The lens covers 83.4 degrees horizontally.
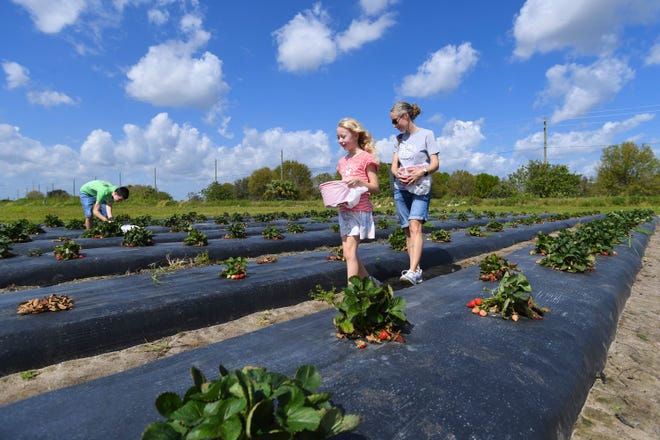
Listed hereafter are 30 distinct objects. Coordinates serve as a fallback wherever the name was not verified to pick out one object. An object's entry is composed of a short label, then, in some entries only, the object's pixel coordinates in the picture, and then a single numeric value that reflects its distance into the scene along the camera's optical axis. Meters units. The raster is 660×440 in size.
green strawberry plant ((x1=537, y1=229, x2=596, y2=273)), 4.66
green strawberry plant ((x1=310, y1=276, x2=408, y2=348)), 2.35
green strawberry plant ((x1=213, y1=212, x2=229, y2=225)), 13.38
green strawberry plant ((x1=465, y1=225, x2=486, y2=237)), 9.27
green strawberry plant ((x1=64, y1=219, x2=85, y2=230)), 10.94
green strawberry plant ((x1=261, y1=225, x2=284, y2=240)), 8.53
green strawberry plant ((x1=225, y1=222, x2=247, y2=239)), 8.66
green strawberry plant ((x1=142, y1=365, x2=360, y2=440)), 1.12
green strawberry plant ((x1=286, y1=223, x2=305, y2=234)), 10.23
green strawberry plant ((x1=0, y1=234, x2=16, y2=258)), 5.96
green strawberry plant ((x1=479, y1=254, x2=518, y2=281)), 4.14
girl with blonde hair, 3.60
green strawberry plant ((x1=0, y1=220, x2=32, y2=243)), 7.42
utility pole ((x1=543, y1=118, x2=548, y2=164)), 50.29
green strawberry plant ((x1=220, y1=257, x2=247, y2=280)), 4.46
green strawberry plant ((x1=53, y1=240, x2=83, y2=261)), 5.57
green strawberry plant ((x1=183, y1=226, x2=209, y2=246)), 7.16
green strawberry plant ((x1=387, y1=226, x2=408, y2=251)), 6.78
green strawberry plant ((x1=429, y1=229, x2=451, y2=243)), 8.05
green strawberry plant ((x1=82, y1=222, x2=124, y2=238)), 8.30
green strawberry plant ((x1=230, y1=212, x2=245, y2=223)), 14.20
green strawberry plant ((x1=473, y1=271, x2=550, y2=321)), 2.89
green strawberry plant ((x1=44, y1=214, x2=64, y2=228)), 11.74
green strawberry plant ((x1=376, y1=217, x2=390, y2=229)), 11.22
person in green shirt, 8.98
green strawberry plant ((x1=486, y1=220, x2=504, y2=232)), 10.98
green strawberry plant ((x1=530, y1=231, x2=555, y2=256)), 5.36
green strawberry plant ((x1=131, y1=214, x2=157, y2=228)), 11.89
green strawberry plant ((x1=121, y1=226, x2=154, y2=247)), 7.17
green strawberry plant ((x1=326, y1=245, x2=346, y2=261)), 5.82
